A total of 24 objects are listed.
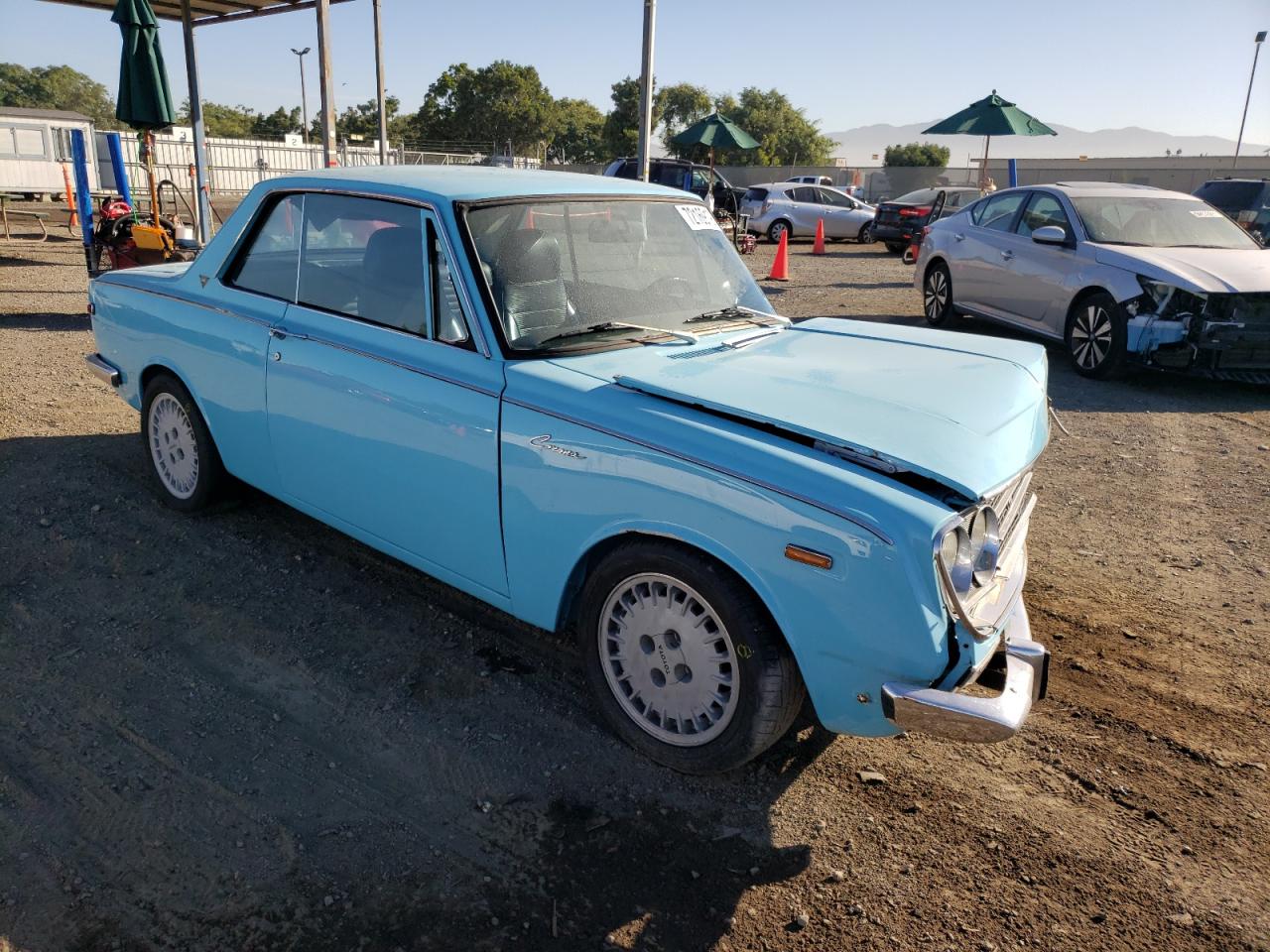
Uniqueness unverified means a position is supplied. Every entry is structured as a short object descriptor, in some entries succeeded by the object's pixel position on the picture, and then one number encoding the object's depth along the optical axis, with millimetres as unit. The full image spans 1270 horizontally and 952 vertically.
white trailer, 30359
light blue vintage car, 2529
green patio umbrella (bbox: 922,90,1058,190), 18203
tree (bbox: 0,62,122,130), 106031
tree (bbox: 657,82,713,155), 89000
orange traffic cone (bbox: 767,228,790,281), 15531
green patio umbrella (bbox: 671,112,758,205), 21234
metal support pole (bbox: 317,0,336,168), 13133
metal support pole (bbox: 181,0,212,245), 11961
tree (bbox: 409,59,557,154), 73000
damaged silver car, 7949
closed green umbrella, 11039
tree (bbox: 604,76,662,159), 73062
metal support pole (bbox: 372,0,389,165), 22331
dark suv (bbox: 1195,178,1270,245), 16328
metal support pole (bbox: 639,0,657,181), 12781
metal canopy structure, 12555
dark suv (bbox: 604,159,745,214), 21812
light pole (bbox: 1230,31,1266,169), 41941
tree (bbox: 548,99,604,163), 78875
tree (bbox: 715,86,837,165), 83125
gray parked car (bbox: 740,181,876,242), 24266
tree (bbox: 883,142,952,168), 71312
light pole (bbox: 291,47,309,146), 47812
